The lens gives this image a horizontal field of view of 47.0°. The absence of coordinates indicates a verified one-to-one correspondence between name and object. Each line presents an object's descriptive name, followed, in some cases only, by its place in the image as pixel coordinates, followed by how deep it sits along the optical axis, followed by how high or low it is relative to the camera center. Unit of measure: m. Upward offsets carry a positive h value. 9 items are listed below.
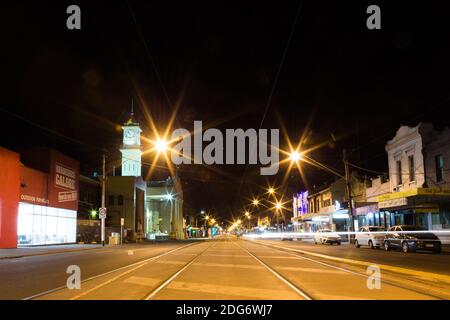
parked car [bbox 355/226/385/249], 33.88 -1.15
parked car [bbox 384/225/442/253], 28.67 -1.12
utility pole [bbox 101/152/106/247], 42.75 +1.57
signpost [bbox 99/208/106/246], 42.72 +0.60
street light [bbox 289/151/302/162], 31.64 +4.00
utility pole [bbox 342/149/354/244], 37.09 +2.22
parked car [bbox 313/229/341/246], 44.91 -1.51
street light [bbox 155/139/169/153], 30.67 +4.62
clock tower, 91.06 +13.16
